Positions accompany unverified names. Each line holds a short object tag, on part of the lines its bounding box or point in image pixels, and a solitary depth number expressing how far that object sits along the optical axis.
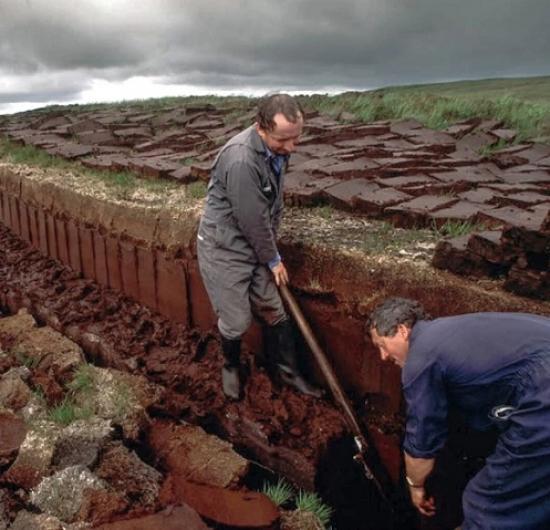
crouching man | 2.17
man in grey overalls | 3.10
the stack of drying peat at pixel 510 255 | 2.67
